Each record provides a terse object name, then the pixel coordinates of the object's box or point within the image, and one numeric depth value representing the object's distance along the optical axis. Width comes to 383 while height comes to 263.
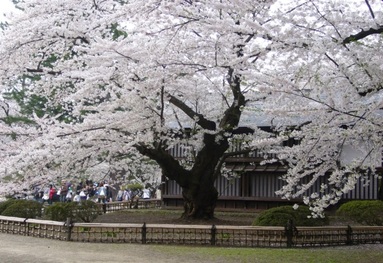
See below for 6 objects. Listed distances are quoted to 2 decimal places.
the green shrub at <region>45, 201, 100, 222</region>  15.02
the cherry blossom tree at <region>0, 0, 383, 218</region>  8.17
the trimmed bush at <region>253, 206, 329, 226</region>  13.30
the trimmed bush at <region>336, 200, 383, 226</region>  14.00
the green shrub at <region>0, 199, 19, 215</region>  17.05
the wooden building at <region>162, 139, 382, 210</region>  19.44
